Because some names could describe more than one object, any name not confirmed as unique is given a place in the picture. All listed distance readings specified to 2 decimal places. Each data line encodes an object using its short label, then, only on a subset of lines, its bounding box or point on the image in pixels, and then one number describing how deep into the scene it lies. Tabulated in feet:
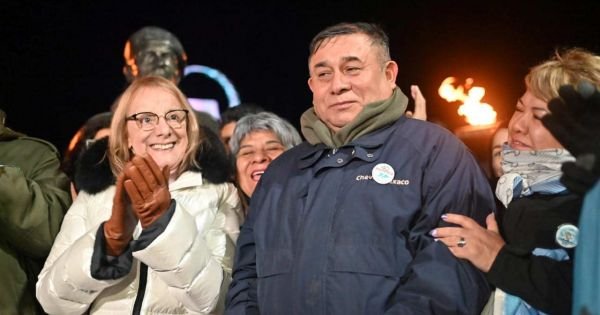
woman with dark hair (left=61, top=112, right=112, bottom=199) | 10.93
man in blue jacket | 7.80
